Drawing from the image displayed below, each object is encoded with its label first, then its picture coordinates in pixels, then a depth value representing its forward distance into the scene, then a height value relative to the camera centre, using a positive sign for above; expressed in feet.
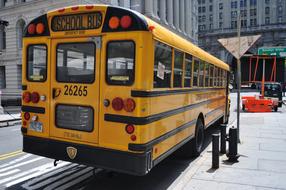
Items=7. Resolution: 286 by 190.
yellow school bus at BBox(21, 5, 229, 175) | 14.16 -0.34
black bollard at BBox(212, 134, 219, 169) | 20.26 -4.43
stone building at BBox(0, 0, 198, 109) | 96.94 +17.15
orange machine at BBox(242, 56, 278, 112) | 63.82 -4.42
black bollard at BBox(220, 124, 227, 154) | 23.66 -4.40
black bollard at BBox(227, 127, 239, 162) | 22.24 -4.56
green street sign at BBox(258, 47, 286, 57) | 115.53 +11.47
